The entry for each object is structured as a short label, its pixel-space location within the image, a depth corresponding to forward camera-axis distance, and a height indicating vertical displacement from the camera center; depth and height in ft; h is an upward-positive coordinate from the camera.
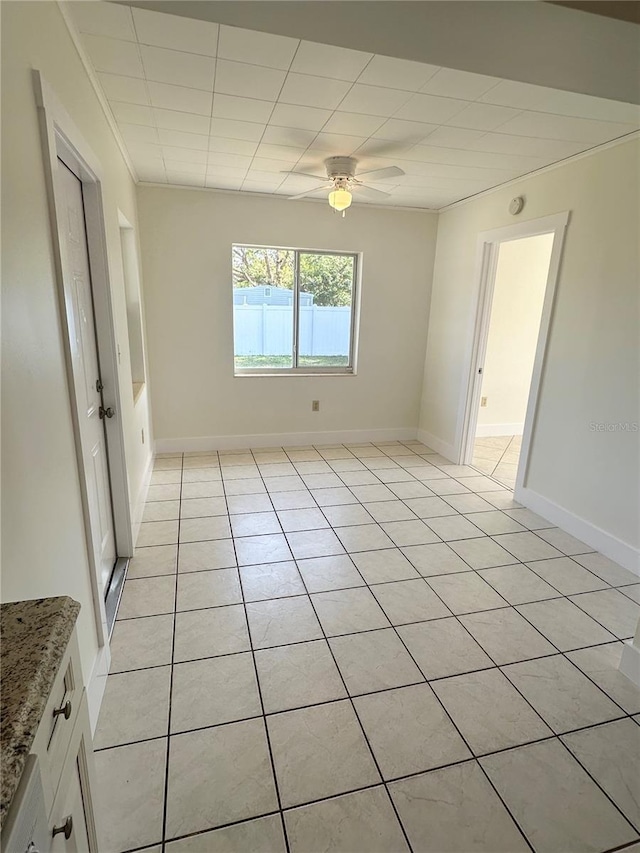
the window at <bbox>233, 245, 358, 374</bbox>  14.28 +0.28
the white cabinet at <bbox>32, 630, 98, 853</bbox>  2.37 -2.67
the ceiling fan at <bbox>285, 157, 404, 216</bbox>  9.35 +3.05
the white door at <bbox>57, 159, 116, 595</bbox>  5.61 -0.78
